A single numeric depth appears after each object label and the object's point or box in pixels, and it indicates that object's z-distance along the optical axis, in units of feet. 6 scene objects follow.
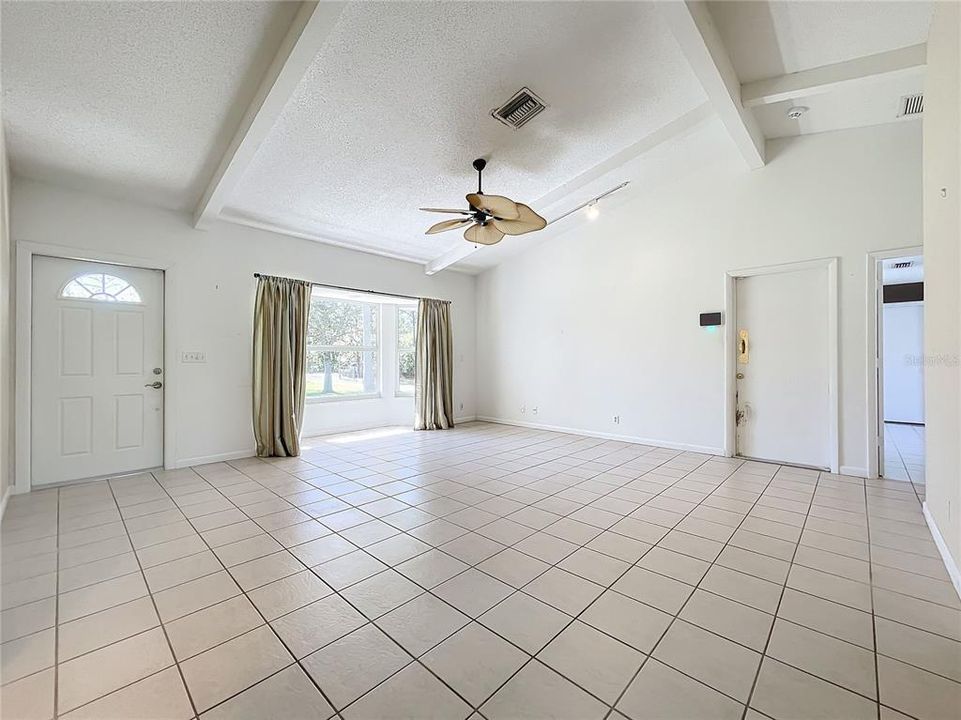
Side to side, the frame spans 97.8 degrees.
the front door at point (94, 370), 12.35
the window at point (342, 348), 21.01
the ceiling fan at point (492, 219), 11.51
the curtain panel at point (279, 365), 16.17
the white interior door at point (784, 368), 14.25
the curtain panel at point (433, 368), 22.50
